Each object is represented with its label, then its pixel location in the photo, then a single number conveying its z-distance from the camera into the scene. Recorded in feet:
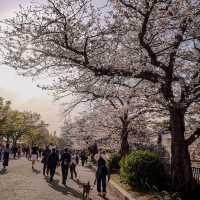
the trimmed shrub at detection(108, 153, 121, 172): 89.20
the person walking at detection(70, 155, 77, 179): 72.74
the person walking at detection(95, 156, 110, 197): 51.34
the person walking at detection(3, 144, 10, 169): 86.90
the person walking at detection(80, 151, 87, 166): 138.02
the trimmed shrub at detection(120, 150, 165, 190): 50.72
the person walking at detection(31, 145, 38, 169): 91.05
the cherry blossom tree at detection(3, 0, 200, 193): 40.22
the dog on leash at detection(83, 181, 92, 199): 45.80
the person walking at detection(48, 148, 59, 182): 63.26
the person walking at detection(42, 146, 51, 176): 73.81
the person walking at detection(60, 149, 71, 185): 60.79
